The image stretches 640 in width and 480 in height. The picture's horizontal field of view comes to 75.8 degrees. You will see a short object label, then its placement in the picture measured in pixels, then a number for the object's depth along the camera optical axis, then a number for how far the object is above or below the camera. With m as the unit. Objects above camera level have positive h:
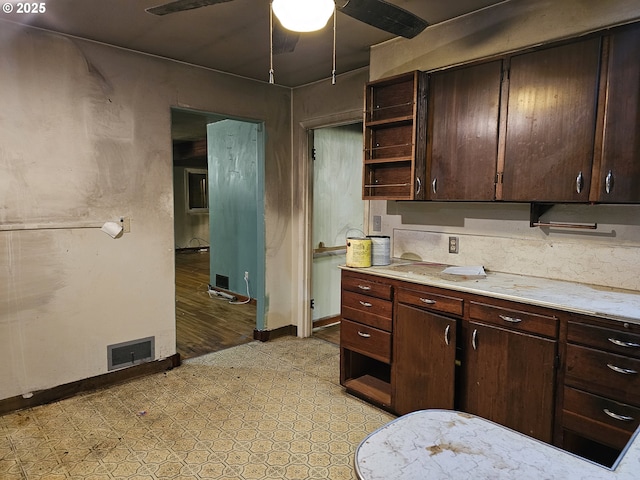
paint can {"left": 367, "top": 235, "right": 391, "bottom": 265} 2.79 -0.34
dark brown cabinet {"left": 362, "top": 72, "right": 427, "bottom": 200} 2.59 +0.42
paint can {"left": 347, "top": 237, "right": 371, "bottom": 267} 2.71 -0.34
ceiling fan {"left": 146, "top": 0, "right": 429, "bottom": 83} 1.61 +0.78
